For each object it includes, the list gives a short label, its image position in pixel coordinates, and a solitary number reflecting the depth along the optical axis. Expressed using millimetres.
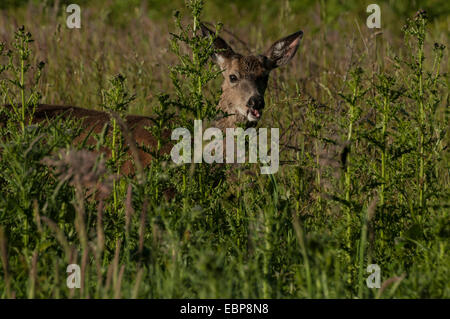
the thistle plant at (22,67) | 7633
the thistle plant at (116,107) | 7566
